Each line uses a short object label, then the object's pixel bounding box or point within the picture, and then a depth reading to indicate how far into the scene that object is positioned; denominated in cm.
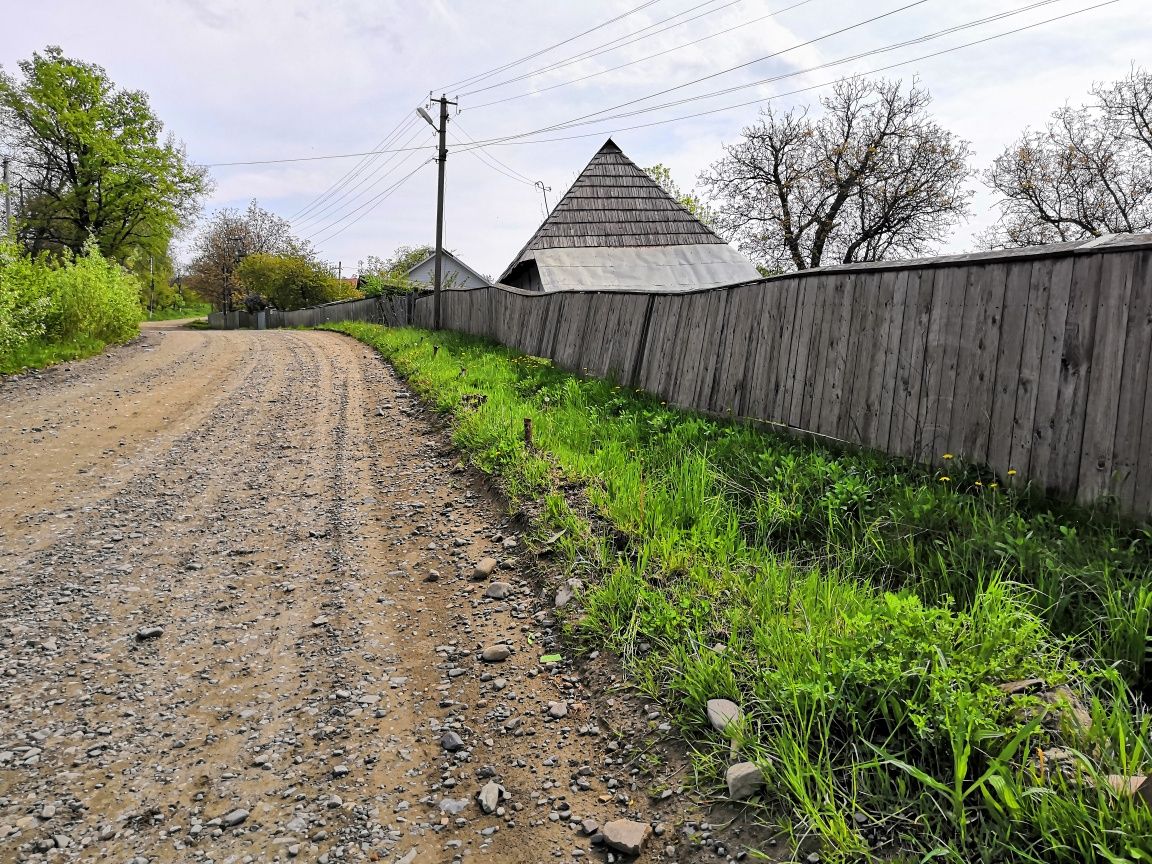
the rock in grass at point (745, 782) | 223
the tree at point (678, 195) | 4625
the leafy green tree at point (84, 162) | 2973
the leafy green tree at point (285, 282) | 4631
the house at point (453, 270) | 4812
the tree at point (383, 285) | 2876
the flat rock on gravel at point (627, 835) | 221
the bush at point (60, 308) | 1155
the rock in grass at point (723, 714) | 248
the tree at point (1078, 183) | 2278
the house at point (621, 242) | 1872
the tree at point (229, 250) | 5412
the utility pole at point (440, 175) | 1962
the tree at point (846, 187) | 2659
